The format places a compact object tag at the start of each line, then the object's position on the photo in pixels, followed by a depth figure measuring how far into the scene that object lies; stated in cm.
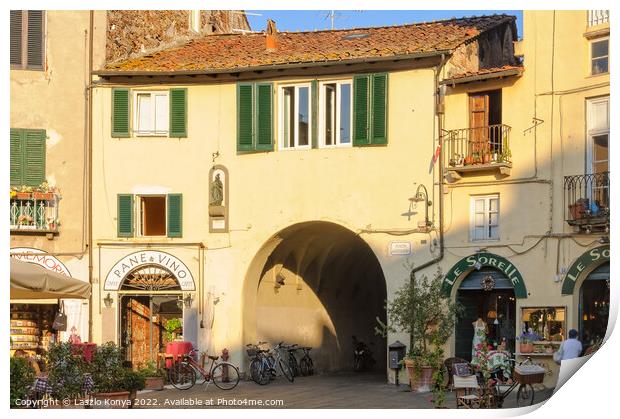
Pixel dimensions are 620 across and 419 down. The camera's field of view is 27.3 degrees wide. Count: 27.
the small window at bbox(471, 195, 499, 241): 1984
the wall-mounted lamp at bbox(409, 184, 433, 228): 2017
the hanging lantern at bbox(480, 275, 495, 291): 2012
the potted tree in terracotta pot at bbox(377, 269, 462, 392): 2050
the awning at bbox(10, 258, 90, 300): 1678
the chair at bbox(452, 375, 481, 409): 1855
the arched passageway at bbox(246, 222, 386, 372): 2291
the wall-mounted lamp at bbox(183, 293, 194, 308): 2061
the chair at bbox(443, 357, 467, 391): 2003
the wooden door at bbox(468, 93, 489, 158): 2014
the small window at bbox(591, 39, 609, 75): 1884
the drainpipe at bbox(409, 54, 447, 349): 2016
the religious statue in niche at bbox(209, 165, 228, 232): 2050
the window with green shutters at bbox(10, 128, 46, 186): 1981
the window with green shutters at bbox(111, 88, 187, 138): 2052
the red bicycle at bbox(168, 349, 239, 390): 2005
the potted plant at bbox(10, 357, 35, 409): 1764
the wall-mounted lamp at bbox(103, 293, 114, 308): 2031
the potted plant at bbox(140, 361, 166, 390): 1966
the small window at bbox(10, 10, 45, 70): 1991
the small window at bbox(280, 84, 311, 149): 2100
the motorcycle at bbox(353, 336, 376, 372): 2733
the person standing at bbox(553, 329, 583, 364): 1902
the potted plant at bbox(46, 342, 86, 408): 1777
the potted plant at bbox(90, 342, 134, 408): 1803
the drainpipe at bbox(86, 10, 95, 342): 2031
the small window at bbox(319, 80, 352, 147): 2077
